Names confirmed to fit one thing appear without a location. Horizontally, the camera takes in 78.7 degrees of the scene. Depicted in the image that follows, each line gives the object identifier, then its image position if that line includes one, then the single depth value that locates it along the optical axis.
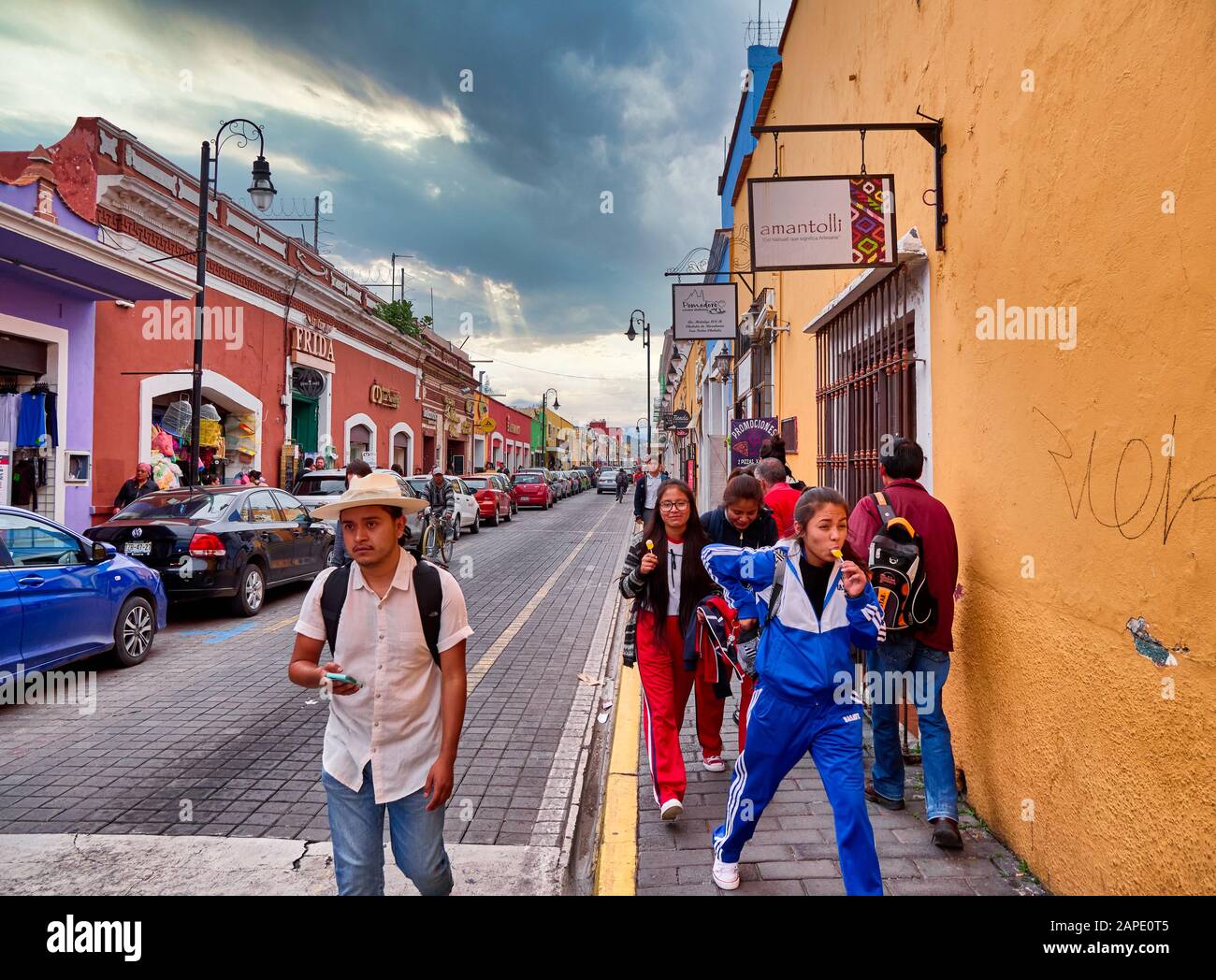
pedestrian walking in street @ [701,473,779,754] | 4.27
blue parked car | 5.64
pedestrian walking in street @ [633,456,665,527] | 15.20
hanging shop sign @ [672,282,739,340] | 13.23
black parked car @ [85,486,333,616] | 8.60
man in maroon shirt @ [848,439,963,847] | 3.65
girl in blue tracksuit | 2.91
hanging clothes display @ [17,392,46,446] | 11.96
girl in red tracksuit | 4.08
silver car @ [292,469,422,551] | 14.77
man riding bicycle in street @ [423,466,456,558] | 14.01
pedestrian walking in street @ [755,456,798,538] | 5.27
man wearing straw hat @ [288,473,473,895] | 2.49
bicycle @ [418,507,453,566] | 12.92
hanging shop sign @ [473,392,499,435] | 41.91
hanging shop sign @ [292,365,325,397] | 21.97
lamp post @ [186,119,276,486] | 13.75
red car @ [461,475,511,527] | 23.02
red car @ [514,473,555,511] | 31.33
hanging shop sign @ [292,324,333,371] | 21.02
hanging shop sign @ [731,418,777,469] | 10.36
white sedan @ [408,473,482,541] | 19.33
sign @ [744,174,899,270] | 4.93
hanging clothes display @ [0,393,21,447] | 11.72
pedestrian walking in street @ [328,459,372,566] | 8.61
